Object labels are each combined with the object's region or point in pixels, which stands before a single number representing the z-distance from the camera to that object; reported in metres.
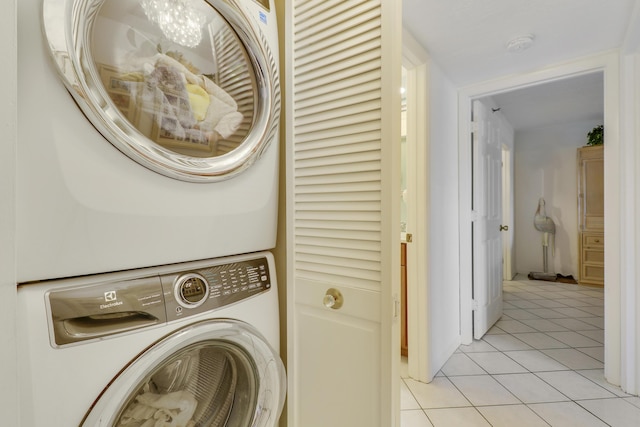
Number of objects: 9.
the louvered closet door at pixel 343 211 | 0.85
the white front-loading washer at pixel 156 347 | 0.58
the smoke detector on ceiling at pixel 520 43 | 1.82
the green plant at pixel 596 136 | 3.92
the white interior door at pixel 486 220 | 2.61
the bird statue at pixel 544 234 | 4.60
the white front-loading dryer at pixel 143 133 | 0.56
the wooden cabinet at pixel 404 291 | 2.19
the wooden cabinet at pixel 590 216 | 4.04
